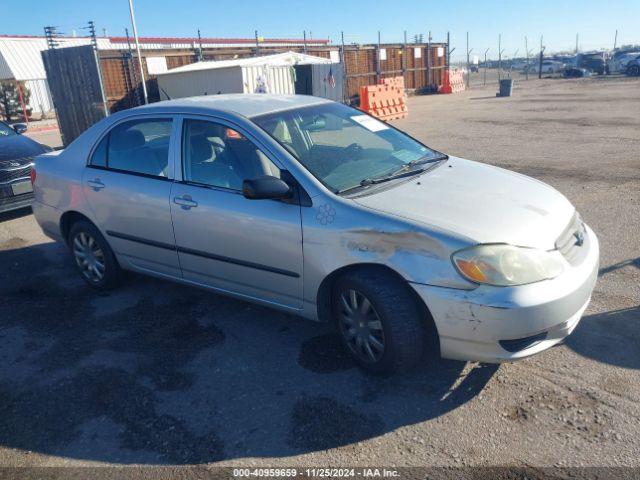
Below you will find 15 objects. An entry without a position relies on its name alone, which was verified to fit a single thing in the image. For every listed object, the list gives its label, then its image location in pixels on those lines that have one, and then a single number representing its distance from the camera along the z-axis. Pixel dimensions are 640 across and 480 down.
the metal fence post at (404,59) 28.87
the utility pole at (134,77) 16.42
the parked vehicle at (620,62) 39.09
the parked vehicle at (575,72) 39.22
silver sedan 2.87
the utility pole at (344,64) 23.91
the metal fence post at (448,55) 32.15
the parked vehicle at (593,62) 41.40
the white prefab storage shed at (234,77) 15.32
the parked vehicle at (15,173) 7.44
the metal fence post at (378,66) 26.27
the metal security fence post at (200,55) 19.22
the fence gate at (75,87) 14.79
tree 23.98
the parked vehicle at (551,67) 47.35
